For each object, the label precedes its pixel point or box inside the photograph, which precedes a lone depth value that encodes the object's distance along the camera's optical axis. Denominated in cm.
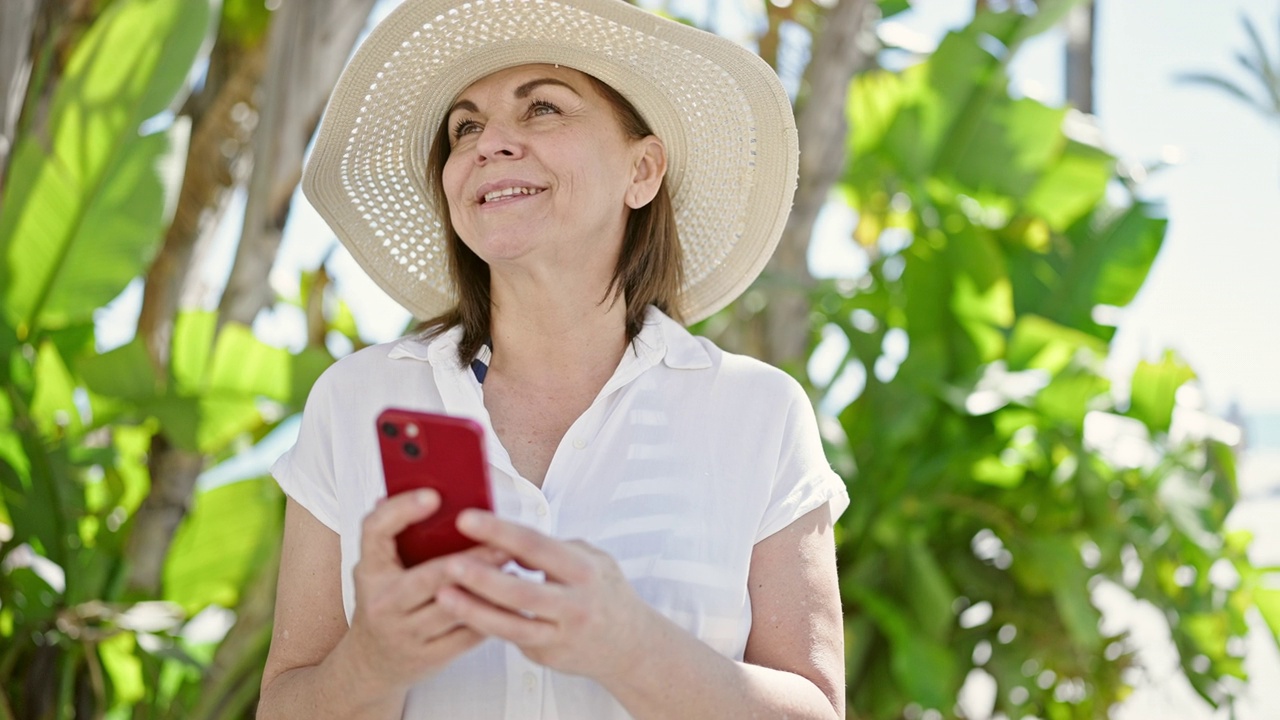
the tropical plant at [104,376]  247
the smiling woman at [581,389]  110
